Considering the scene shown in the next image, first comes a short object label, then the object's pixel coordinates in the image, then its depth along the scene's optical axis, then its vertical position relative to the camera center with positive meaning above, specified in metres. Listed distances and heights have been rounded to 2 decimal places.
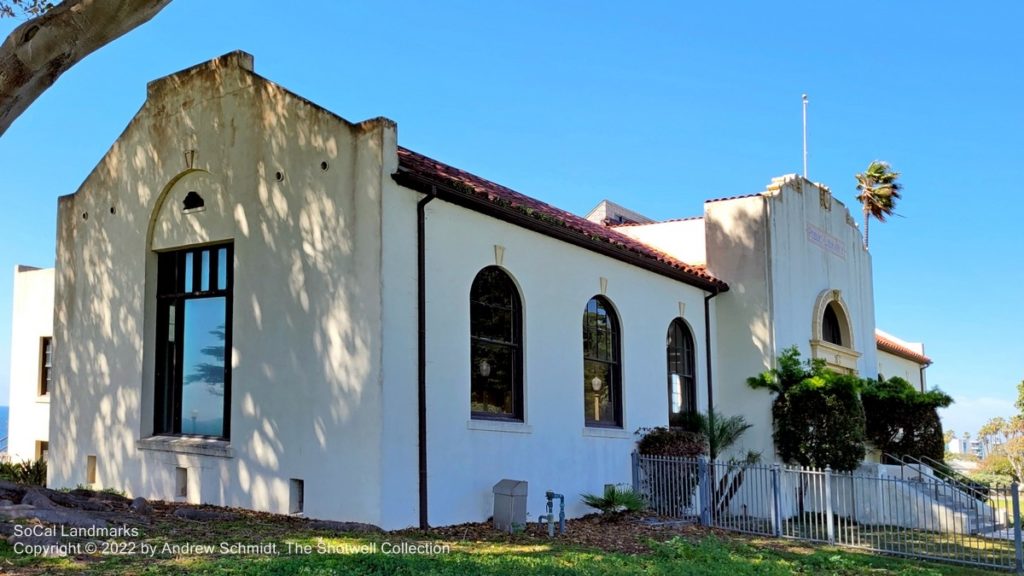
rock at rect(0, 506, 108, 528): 9.51 -1.16
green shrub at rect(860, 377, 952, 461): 22.84 -0.42
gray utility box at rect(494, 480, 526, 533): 12.82 -1.42
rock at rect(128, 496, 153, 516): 11.54 -1.29
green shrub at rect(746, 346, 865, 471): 19.19 -0.30
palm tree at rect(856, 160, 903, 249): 46.62 +10.91
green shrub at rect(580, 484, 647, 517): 15.26 -1.63
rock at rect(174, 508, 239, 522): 11.64 -1.40
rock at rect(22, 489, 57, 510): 10.20 -1.06
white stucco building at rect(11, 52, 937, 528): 12.30 +1.27
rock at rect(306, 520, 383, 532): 11.45 -1.52
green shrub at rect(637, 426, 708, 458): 17.00 -0.75
